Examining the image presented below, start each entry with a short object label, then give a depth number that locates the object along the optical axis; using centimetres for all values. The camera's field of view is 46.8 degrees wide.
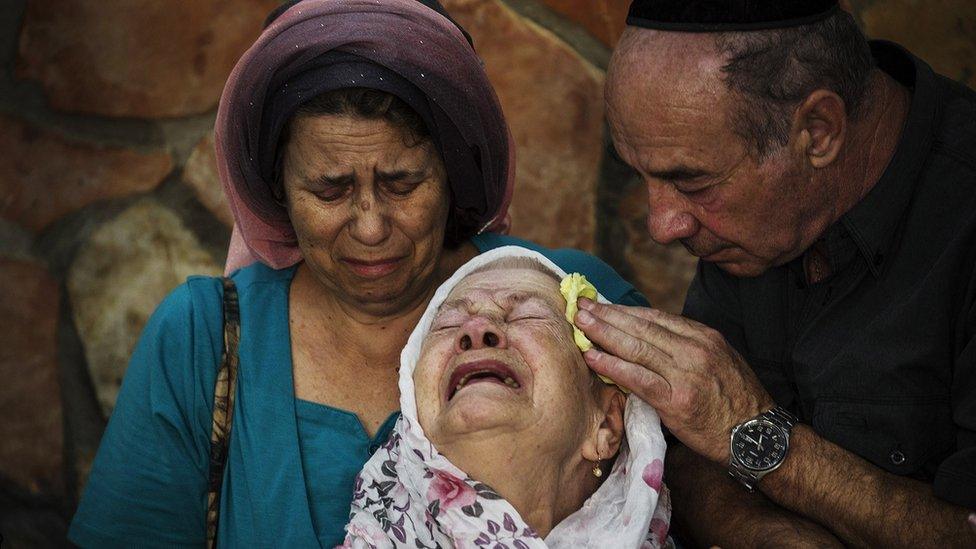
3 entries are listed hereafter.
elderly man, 260
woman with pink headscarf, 279
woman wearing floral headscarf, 253
